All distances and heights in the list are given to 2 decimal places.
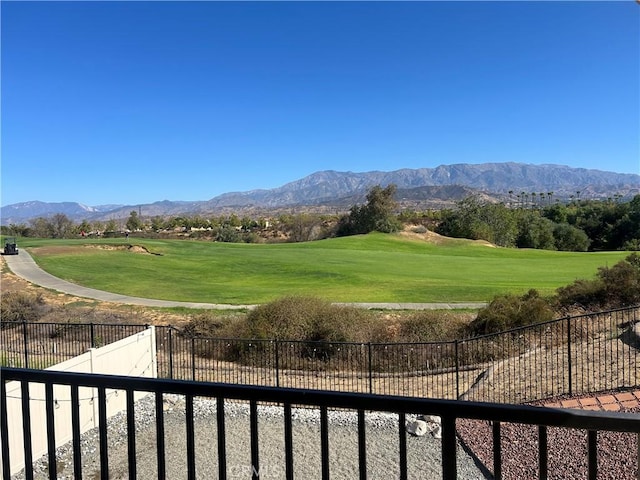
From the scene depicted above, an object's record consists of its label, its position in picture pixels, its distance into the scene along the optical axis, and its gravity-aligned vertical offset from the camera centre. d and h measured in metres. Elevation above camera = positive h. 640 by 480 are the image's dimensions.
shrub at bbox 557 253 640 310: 18.25 -2.72
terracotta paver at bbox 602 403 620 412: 7.85 -2.99
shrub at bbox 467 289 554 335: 15.77 -3.03
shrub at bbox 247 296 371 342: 15.62 -3.13
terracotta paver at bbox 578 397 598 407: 8.16 -3.05
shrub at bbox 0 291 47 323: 19.48 -3.11
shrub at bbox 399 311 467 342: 15.79 -3.45
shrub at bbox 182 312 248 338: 16.34 -3.41
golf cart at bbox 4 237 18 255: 38.44 -1.37
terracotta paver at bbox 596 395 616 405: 8.20 -3.01
